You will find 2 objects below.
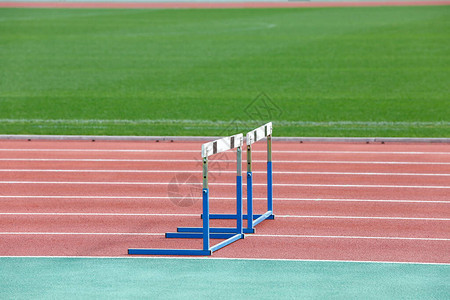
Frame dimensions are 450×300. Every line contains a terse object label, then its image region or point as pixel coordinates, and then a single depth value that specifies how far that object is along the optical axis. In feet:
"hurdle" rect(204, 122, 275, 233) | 60.44
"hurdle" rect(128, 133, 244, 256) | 54.19
